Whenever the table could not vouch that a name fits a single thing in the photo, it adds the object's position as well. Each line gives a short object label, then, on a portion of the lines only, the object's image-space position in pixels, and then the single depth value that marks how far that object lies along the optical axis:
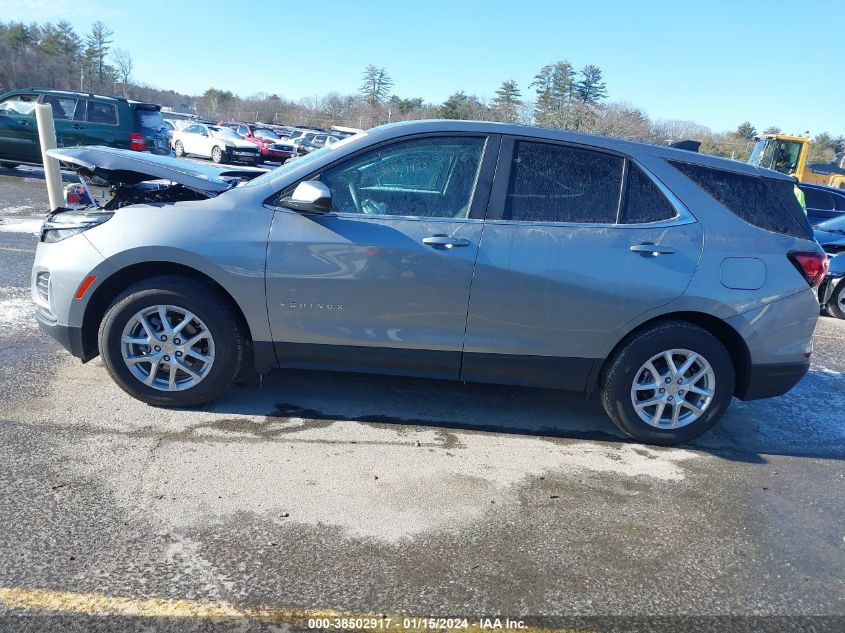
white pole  6.46
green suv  14.80
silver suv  3.61
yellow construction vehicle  21.34
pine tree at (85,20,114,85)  70.00
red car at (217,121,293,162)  28.77
